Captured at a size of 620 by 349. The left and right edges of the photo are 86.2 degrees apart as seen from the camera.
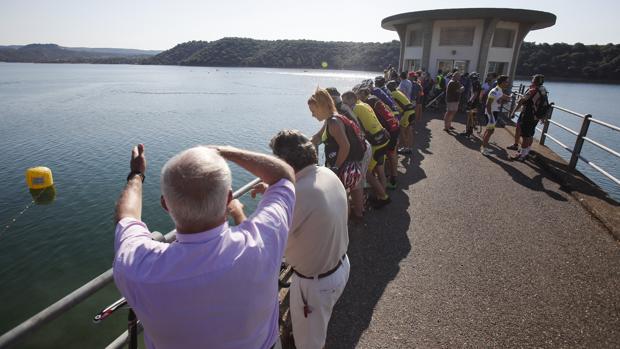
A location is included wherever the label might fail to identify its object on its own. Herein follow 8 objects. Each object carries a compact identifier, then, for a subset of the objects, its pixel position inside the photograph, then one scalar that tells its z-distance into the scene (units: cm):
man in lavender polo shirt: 124
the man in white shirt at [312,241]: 231
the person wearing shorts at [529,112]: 782
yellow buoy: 1087
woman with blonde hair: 398
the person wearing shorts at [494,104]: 873
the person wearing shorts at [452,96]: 1074
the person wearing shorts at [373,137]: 507
